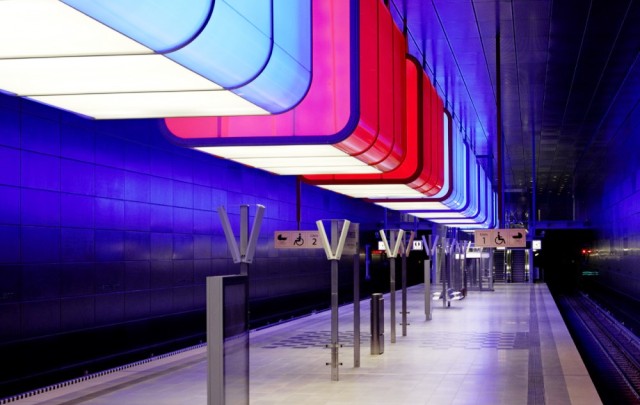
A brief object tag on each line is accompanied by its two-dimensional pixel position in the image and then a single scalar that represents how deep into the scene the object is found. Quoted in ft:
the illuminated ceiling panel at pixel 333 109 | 37.73
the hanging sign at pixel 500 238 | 78.95
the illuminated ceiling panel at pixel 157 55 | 18.74
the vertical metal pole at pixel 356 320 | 51.52
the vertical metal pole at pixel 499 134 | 72.95
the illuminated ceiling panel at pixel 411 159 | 58.08
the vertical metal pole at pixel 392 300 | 65.62
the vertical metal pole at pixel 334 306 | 46.57
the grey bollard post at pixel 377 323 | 57.11
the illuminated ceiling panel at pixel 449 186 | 78.18
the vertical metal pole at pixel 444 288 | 105.40
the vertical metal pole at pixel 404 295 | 71.26
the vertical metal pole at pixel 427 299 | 87.86
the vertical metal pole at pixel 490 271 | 158.61
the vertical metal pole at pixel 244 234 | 34.86
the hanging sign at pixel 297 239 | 73.36
